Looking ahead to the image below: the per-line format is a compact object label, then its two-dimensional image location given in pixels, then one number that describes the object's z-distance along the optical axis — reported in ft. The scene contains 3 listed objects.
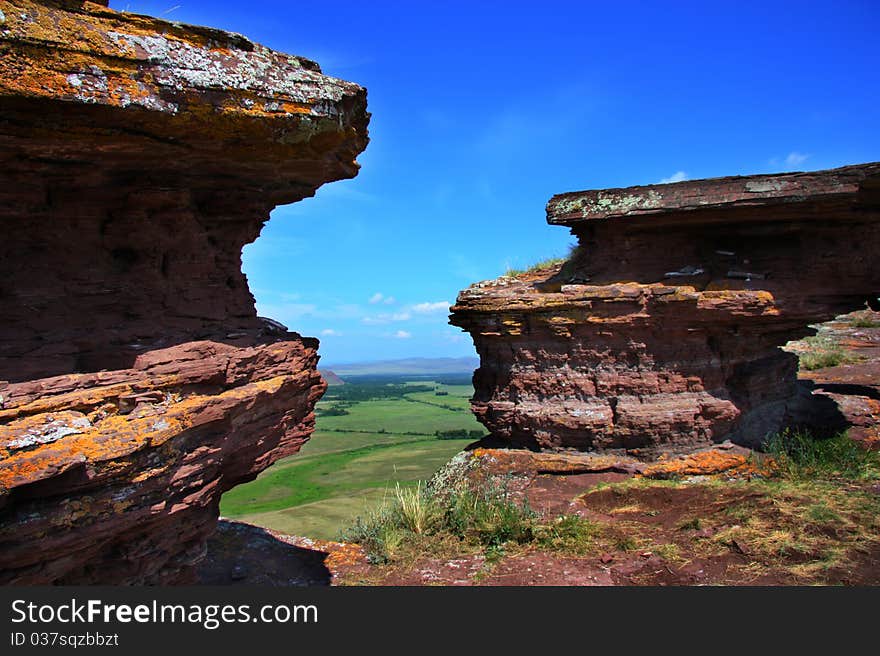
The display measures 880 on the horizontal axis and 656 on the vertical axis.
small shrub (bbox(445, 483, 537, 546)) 28.58
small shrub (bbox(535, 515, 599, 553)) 26.89
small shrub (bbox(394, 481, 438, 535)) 30.56
